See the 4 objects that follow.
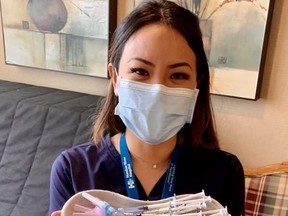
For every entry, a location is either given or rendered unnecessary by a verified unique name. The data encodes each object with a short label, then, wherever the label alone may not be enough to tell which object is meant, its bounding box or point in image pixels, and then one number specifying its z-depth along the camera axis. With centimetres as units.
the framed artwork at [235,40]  126
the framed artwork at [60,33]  153
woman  78
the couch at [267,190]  130
